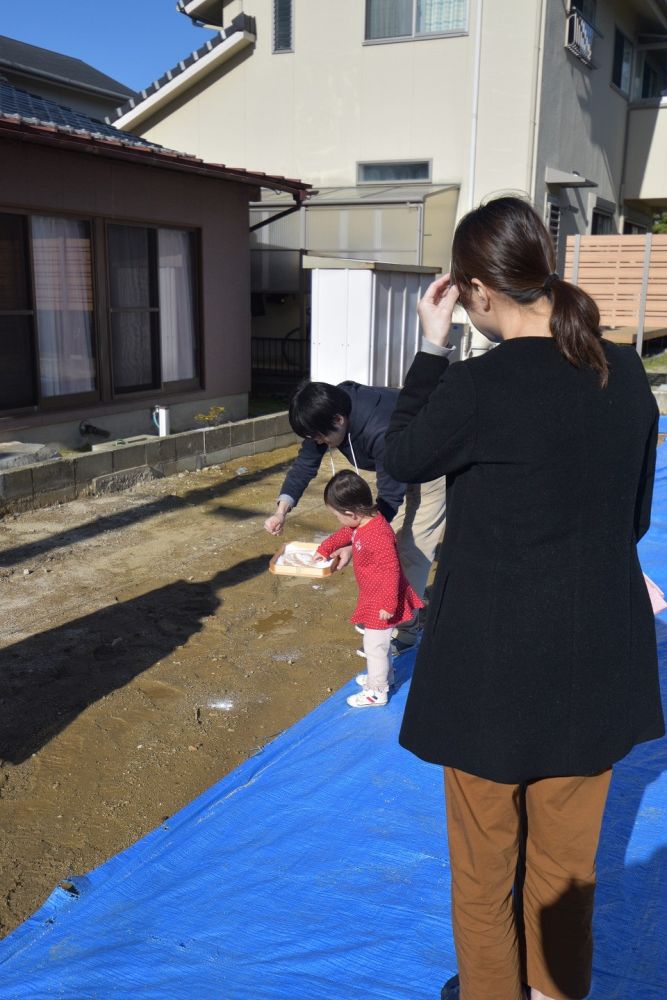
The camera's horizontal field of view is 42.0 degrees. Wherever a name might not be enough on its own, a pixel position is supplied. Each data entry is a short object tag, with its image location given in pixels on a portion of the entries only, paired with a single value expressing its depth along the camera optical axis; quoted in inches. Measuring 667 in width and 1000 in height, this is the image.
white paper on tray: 161.5
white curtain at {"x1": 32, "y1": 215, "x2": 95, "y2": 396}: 311.1
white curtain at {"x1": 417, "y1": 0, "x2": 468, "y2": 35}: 504.7
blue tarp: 85.8
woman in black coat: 63.0
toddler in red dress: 146.5
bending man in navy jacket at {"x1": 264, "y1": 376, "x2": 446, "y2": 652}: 150.0
